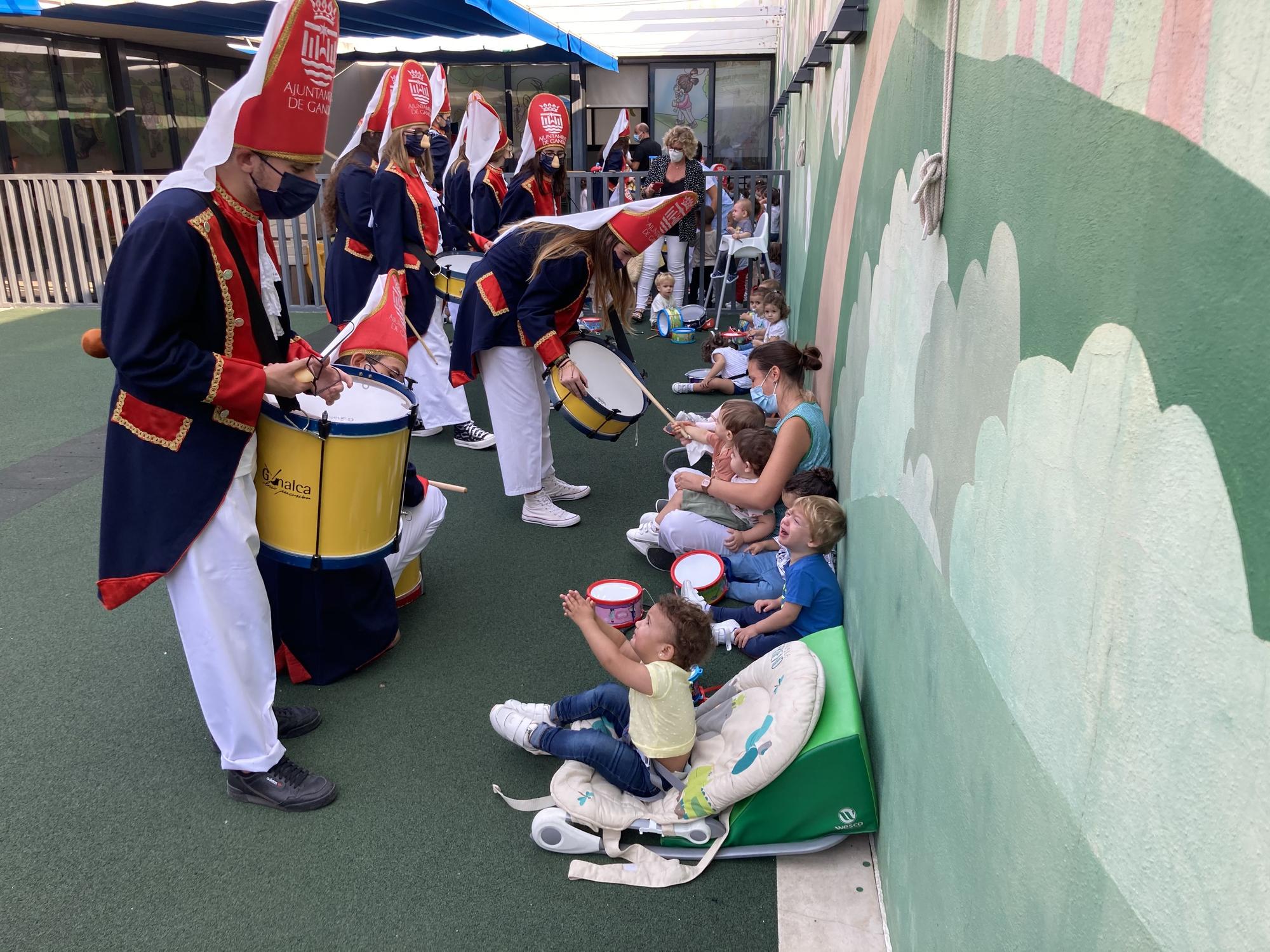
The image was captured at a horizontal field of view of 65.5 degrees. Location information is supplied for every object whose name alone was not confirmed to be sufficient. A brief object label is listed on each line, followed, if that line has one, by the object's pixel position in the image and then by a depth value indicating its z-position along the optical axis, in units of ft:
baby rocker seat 8.55
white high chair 32.60
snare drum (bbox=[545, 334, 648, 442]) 14.78
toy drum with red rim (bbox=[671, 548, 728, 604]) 13.55
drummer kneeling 11.10
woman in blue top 14.06
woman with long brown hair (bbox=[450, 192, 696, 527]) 14.75
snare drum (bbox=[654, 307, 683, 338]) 32.35
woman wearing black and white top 32.12
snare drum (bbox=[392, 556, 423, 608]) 13.61
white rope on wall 6.76
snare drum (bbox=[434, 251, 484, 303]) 21.22
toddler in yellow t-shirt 9.05
